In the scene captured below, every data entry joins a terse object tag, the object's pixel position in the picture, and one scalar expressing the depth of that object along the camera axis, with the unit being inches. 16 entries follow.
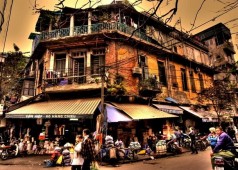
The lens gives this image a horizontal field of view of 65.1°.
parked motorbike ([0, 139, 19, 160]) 439.8
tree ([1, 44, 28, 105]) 710.5
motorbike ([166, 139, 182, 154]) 494.6
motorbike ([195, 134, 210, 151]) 558.6
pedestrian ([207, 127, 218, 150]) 295.0
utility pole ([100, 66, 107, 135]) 413.7
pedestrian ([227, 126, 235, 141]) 727.1
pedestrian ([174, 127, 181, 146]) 539.0
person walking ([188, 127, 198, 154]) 486.6
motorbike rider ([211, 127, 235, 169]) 199.7
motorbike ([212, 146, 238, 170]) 173.5
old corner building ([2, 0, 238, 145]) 478.0
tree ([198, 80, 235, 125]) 762.8
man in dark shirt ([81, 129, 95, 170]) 201.3
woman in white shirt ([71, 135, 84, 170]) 201.2
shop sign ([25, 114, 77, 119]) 413.0
